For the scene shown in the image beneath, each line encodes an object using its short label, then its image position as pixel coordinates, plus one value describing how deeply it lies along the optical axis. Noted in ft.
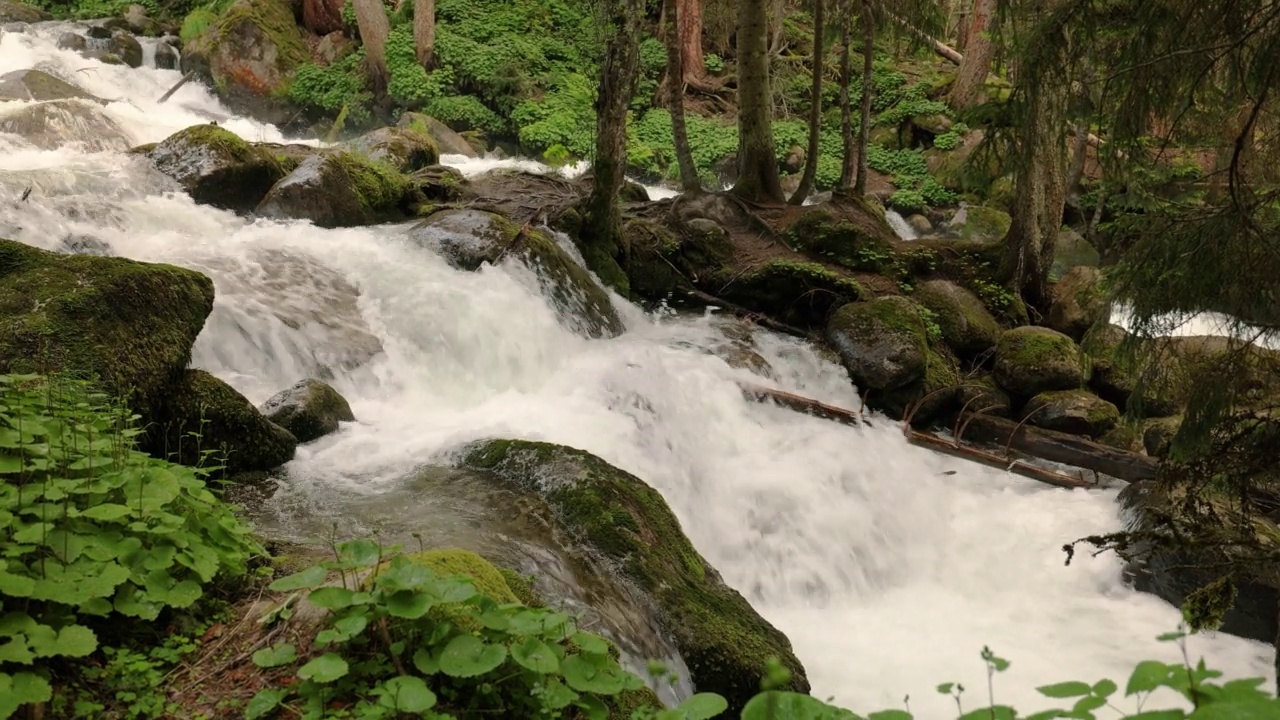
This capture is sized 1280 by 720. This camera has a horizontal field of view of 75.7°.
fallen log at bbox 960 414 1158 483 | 27.22
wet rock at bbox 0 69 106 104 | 49.26
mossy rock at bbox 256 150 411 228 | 33.04
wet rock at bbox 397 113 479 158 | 61.16
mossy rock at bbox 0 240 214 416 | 14.37
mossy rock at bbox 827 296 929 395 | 31.83
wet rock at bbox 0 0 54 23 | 67.77
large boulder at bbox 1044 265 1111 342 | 36.11
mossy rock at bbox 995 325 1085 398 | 32.42
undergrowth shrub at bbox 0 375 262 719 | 6.91
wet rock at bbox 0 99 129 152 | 36.86
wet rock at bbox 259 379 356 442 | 19.60
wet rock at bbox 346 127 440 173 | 44.64
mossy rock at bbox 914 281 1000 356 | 36.04
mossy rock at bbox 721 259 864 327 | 36.91
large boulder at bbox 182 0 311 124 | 67.10
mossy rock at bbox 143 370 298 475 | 16.11
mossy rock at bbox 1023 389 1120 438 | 30.48
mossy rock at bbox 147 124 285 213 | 32.55
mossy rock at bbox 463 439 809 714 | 13.37
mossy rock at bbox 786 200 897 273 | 40.40
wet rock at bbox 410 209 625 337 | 31.99
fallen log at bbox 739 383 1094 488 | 28.71
